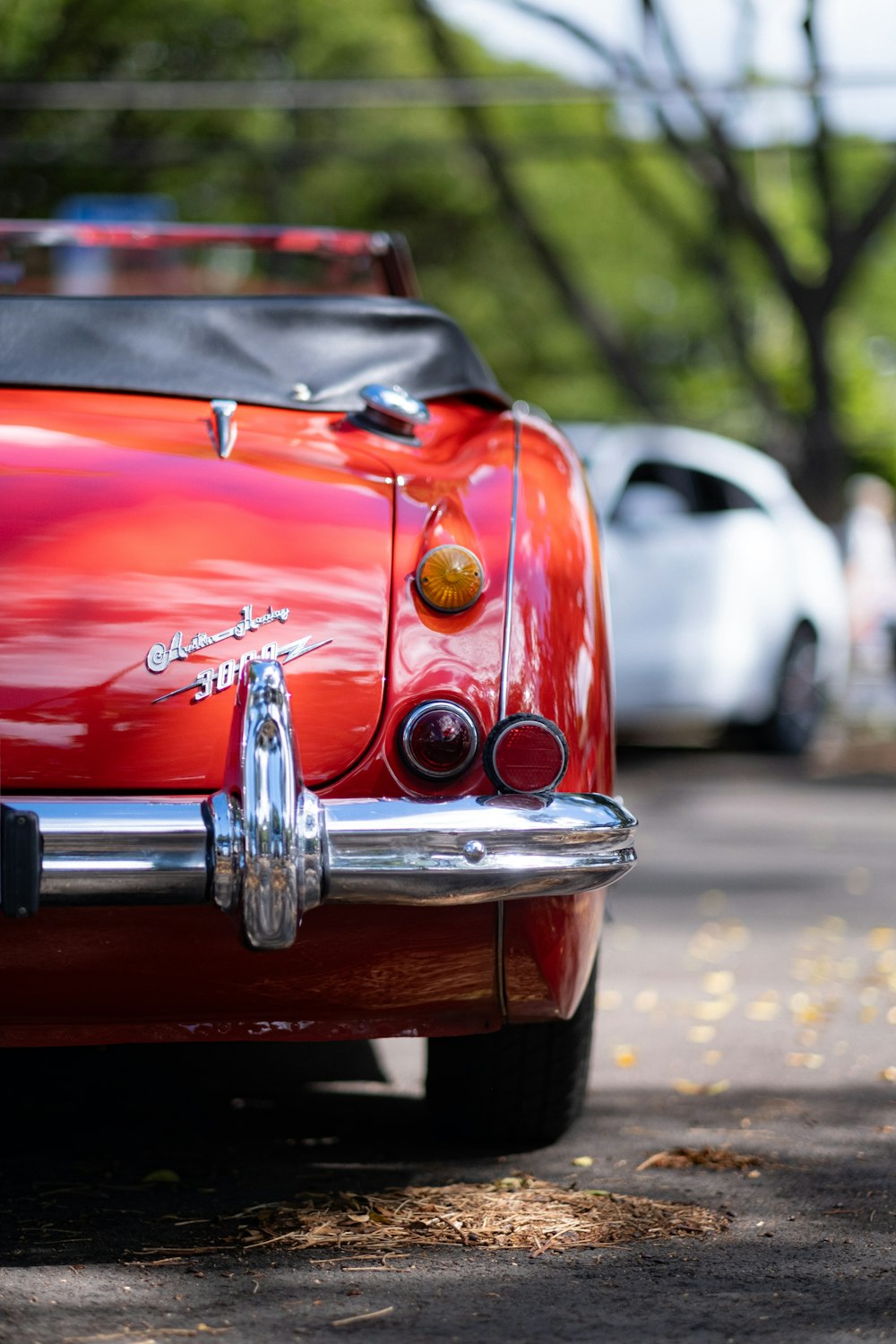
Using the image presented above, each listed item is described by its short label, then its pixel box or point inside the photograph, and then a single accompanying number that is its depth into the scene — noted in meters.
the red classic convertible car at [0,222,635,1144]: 5.36
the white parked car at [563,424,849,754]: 18.97
